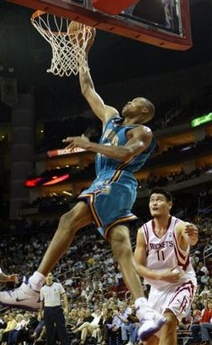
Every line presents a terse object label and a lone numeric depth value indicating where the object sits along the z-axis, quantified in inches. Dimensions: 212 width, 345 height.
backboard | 235.8
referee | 435.9
